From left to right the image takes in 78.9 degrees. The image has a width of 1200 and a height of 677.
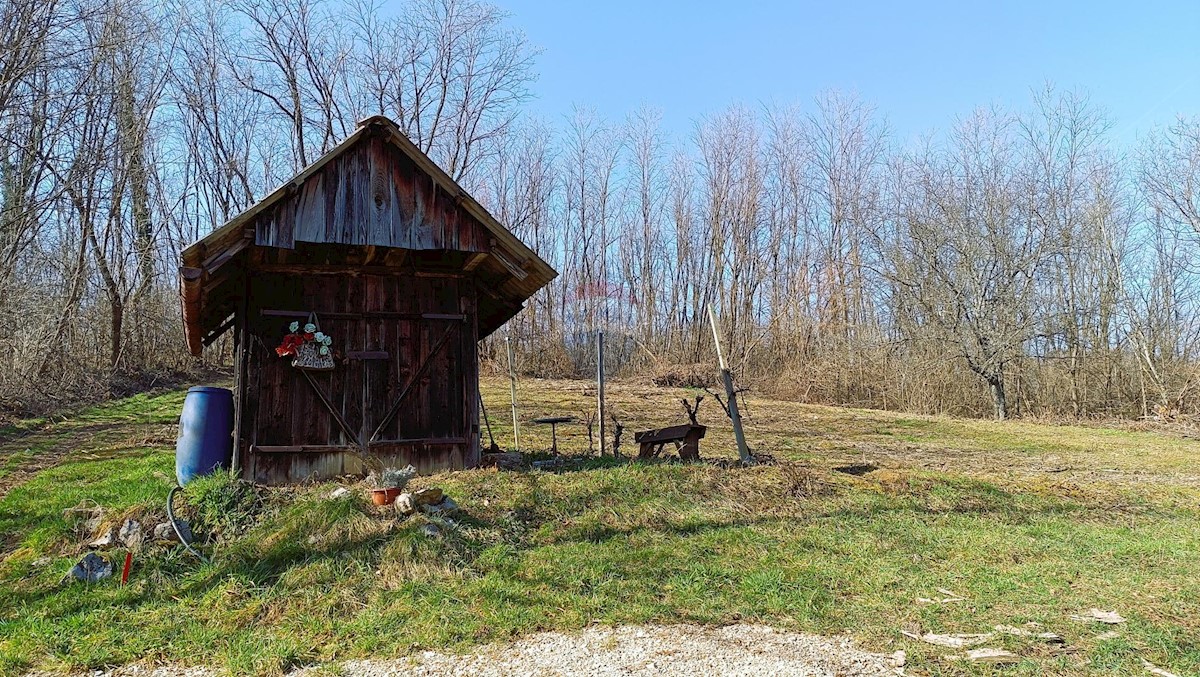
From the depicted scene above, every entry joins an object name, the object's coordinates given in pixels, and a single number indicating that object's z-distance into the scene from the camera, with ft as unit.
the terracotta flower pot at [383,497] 21.81
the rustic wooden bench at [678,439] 31.55
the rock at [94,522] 21.76
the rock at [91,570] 18.54
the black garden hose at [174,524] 19.61
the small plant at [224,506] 21.30
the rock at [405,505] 21.36
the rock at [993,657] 13.64
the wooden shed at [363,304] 25.54
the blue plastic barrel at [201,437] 25.79
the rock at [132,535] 20.04
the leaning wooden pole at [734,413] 31.22
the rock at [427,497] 21.94
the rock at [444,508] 21.79
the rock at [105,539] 20.38
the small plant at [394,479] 22.70
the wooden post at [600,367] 33.71
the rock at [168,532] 20.29
